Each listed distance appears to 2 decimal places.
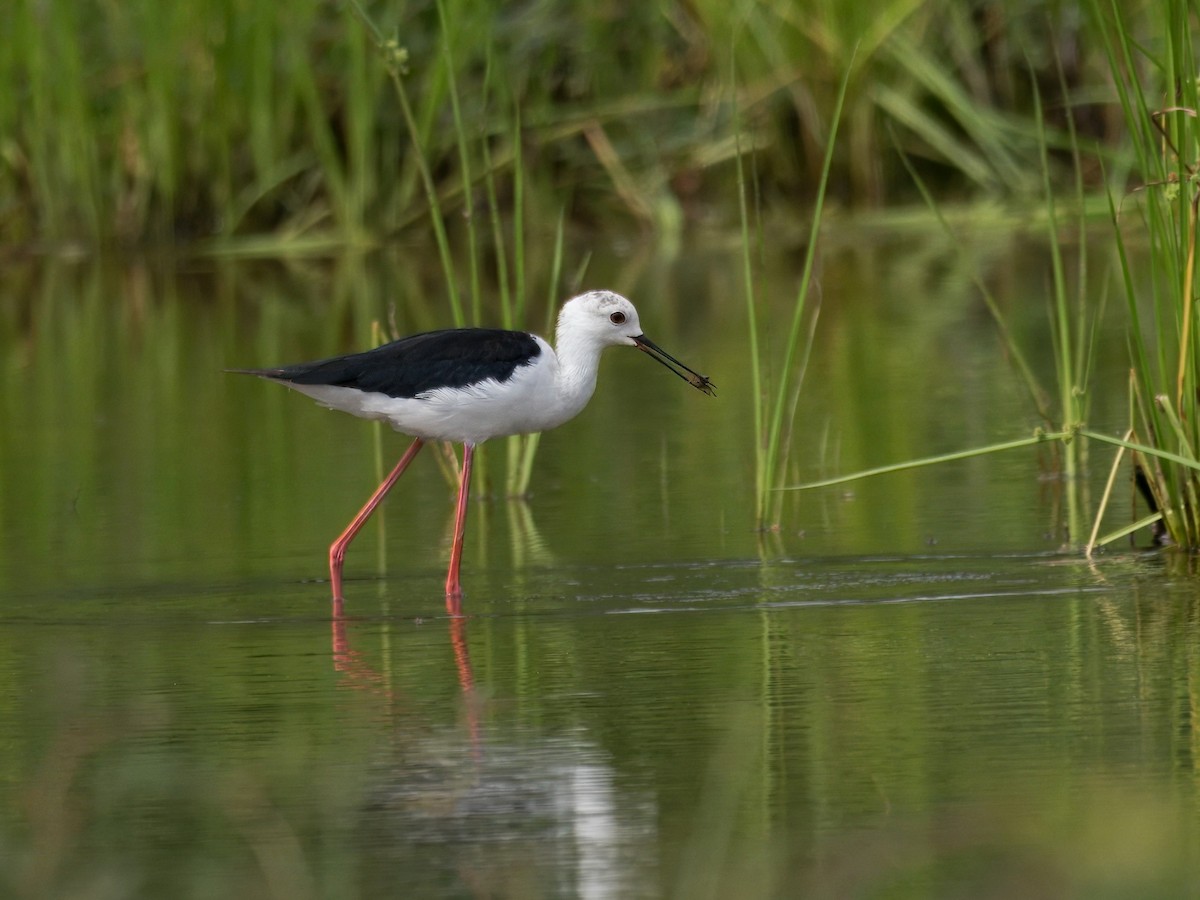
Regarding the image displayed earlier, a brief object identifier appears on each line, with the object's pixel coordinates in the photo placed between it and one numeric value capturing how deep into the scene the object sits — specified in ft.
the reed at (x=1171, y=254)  37.73
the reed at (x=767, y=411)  41.42
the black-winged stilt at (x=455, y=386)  43.11
